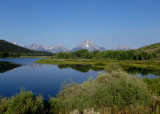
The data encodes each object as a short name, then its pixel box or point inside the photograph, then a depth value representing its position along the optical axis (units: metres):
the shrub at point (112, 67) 40.19
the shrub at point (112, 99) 8.65
